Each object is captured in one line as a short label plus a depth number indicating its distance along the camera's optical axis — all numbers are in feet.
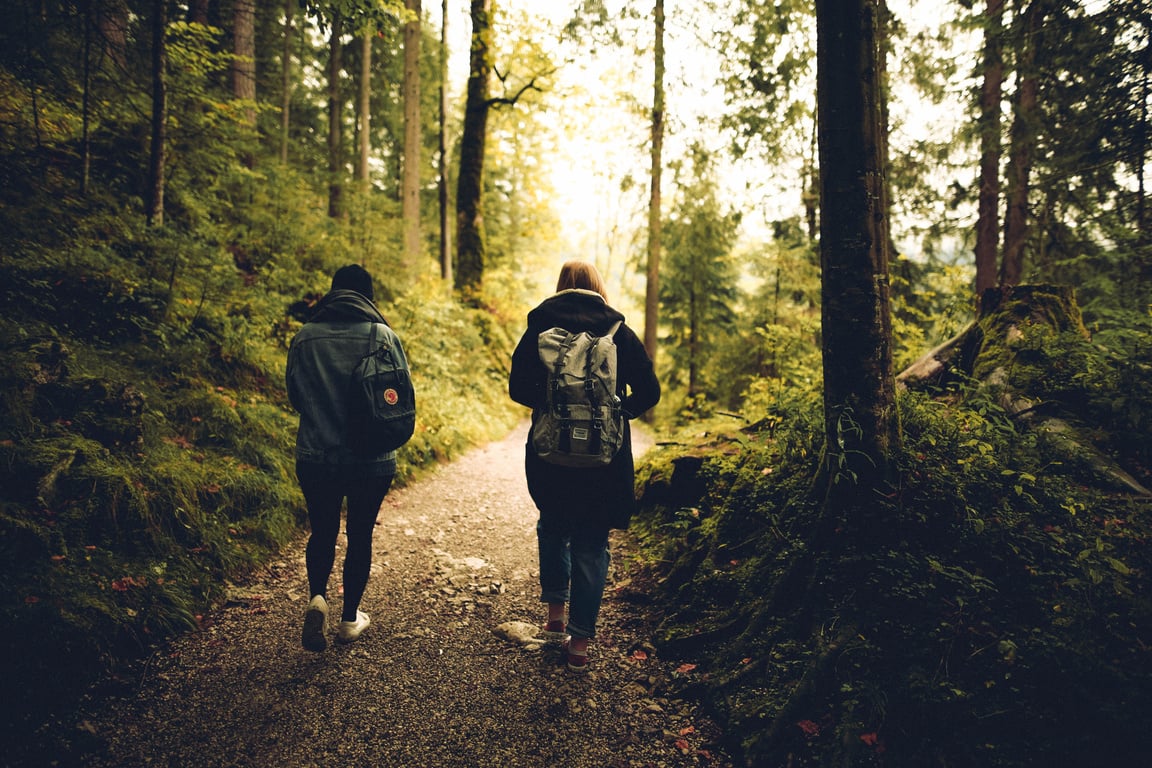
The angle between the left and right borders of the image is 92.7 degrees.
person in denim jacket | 10.70
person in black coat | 10.78
